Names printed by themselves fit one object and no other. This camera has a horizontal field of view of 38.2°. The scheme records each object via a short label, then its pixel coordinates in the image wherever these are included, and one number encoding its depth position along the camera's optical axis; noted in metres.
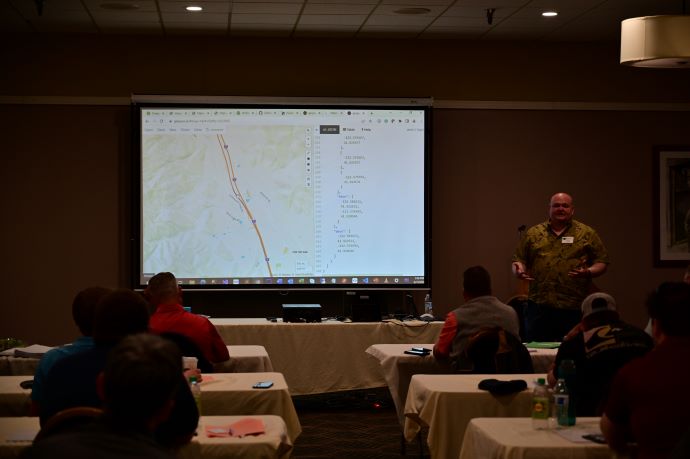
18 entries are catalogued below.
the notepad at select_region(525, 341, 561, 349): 6.80
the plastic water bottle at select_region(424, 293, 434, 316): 8.96
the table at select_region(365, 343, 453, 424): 6.48
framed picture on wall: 9.84
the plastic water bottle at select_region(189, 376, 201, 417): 4.43
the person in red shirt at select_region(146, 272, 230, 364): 5.67
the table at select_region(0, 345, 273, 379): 6.19
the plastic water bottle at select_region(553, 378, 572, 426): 4.02
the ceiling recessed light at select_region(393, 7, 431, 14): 8.43
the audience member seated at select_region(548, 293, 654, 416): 4.31
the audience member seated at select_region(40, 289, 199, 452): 3.15
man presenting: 8.38
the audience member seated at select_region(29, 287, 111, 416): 3.88
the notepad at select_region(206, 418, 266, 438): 3.79
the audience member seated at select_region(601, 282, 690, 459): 3.34
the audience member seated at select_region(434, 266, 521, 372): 5.90
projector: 8.47
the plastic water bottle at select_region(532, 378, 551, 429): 4.02
